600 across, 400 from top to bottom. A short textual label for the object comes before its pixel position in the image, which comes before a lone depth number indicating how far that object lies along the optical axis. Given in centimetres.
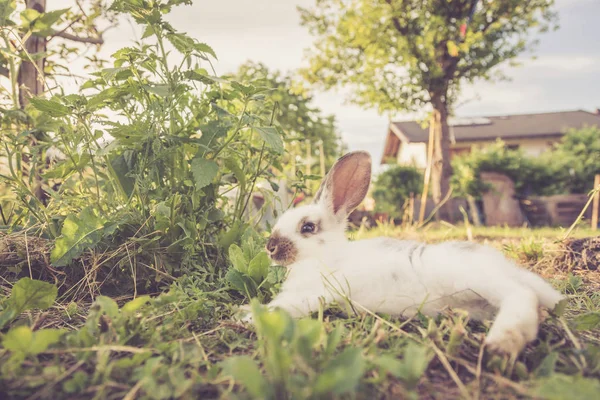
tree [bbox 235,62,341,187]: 949
